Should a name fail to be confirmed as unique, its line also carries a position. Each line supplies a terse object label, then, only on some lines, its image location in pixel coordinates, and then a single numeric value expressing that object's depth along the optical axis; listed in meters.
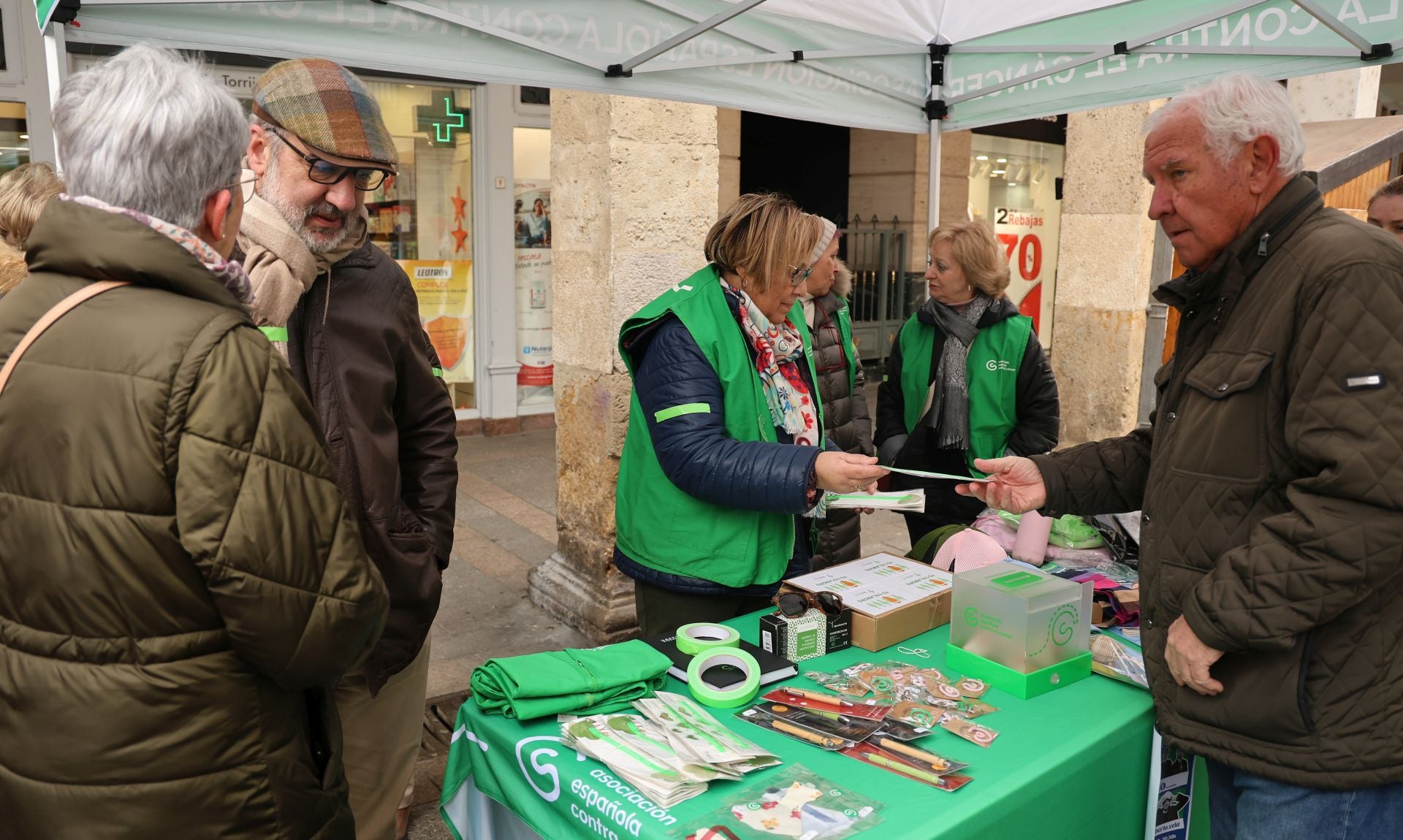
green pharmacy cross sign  8.16
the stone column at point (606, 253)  4.57
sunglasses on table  2.40
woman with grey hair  1.31
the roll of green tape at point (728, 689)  2.10
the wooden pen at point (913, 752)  1.85
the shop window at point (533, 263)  8.70
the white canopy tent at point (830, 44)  2.78
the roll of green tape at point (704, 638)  2.30
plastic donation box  2.21
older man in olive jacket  1.62
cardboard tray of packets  2.42
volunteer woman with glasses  2.46
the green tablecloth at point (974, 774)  1.73
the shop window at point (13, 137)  6.26
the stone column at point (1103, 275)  6.46
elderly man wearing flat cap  1.95
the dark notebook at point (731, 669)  2.20
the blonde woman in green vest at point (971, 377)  3.98
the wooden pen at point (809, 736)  1.93
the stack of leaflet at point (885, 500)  2.36
